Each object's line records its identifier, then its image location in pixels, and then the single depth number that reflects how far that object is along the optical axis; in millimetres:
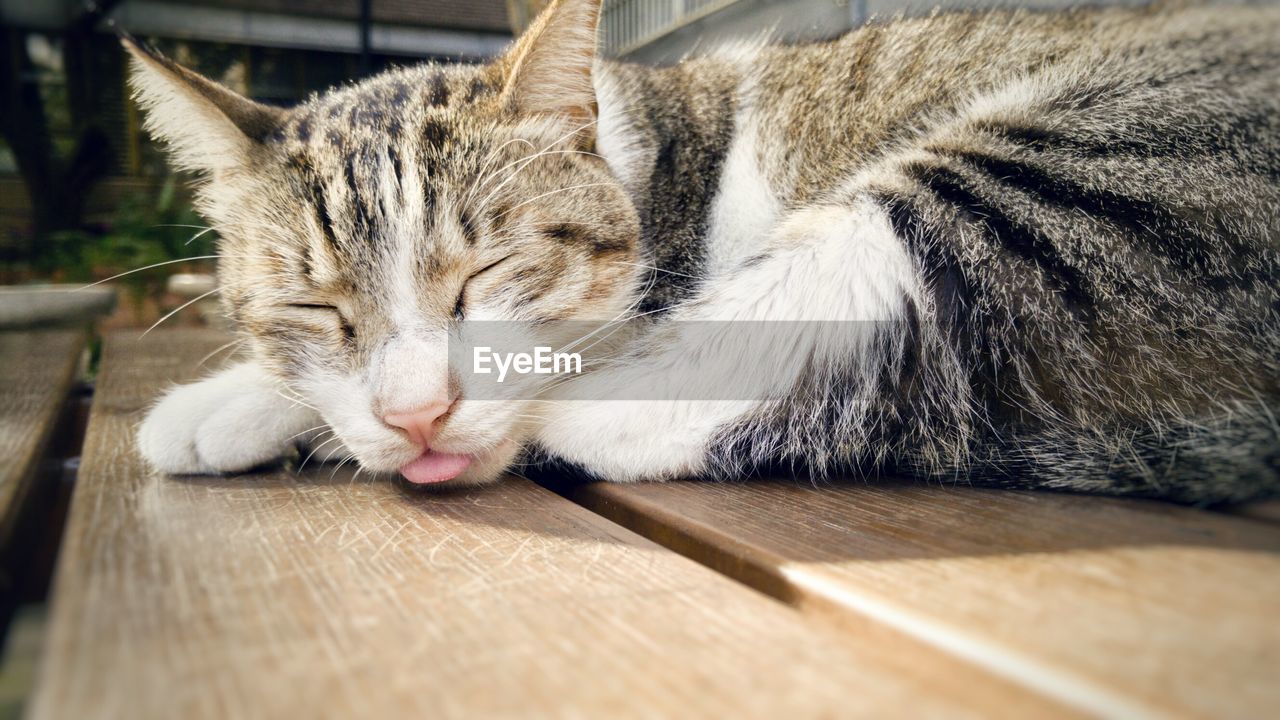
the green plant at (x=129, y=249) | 876
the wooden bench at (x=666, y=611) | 101
